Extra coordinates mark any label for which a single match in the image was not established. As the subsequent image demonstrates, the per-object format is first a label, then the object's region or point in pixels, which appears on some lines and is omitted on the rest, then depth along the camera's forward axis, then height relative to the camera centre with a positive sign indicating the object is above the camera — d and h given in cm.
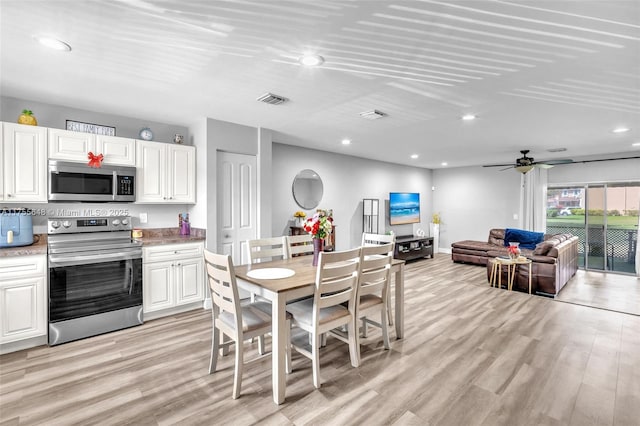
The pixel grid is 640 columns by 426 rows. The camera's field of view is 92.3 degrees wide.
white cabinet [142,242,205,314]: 354 -79
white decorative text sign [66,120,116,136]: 348 +96
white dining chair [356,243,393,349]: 263 -65
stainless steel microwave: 317 +30
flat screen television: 772 +8
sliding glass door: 625 -21
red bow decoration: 333 +55
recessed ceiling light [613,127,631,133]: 420 +114
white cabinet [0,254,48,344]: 275 -81
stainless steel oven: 298 -70
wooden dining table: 212 -60
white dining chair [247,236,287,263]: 315 -43
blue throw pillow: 653 -57
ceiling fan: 567 +88
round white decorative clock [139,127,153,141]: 386 +96
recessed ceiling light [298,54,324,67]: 224 +113
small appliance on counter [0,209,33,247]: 292 -18
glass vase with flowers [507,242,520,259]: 493 -66
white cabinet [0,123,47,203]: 292 +46
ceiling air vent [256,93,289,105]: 308 +115
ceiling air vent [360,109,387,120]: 358 +115
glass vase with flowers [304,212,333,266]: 285 -17
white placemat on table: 246 -53
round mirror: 568 +41
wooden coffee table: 487 -94
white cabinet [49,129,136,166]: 318 +69
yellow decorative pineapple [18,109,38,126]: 305 +91
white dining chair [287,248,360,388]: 230 -82
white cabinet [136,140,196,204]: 372 +47
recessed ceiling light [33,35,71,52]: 202 +113
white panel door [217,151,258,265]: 412 +12
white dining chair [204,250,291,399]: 217 -83
